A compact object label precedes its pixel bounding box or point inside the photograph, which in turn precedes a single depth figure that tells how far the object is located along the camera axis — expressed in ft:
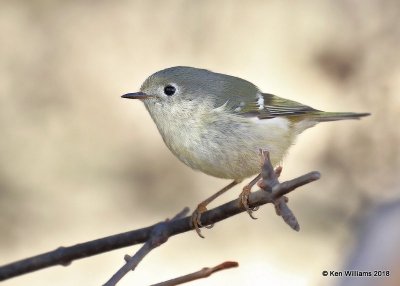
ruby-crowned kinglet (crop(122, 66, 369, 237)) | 9.41
